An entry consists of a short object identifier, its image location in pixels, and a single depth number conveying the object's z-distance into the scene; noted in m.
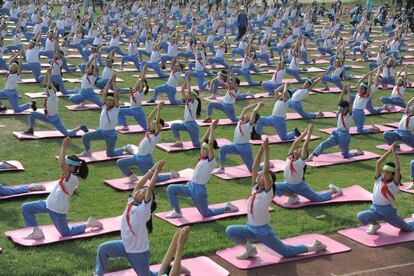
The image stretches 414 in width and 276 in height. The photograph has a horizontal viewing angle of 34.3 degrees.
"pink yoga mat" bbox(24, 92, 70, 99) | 21.23
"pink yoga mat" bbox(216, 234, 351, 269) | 10.06
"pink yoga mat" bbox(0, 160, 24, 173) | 14.07
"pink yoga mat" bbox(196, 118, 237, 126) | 18.84
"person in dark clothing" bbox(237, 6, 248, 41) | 34.91
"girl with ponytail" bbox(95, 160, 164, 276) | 8.67
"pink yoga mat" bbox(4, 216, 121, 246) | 10.34
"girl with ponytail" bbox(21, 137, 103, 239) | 10.32
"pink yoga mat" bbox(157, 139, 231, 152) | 16.23
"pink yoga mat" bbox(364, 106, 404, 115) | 20.95
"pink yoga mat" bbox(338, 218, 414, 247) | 11.04
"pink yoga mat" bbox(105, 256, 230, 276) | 9.52
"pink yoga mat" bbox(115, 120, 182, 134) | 17.67
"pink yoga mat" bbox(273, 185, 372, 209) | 12.66
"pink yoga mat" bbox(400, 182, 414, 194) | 13.78
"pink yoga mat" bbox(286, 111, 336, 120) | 20.07
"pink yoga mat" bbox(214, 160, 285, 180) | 14.42
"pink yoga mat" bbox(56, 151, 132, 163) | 15.03
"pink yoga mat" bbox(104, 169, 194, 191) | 13.22
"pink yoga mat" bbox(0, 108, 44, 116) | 18.81
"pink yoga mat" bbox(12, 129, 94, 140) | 16.59
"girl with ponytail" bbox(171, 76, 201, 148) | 16.09
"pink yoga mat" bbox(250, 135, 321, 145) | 17.19
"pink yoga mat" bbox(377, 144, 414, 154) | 16.85
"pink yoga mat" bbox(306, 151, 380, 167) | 15.65
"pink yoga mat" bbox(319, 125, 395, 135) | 18.52
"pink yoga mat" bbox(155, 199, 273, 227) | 11.55
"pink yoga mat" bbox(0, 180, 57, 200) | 12.30
